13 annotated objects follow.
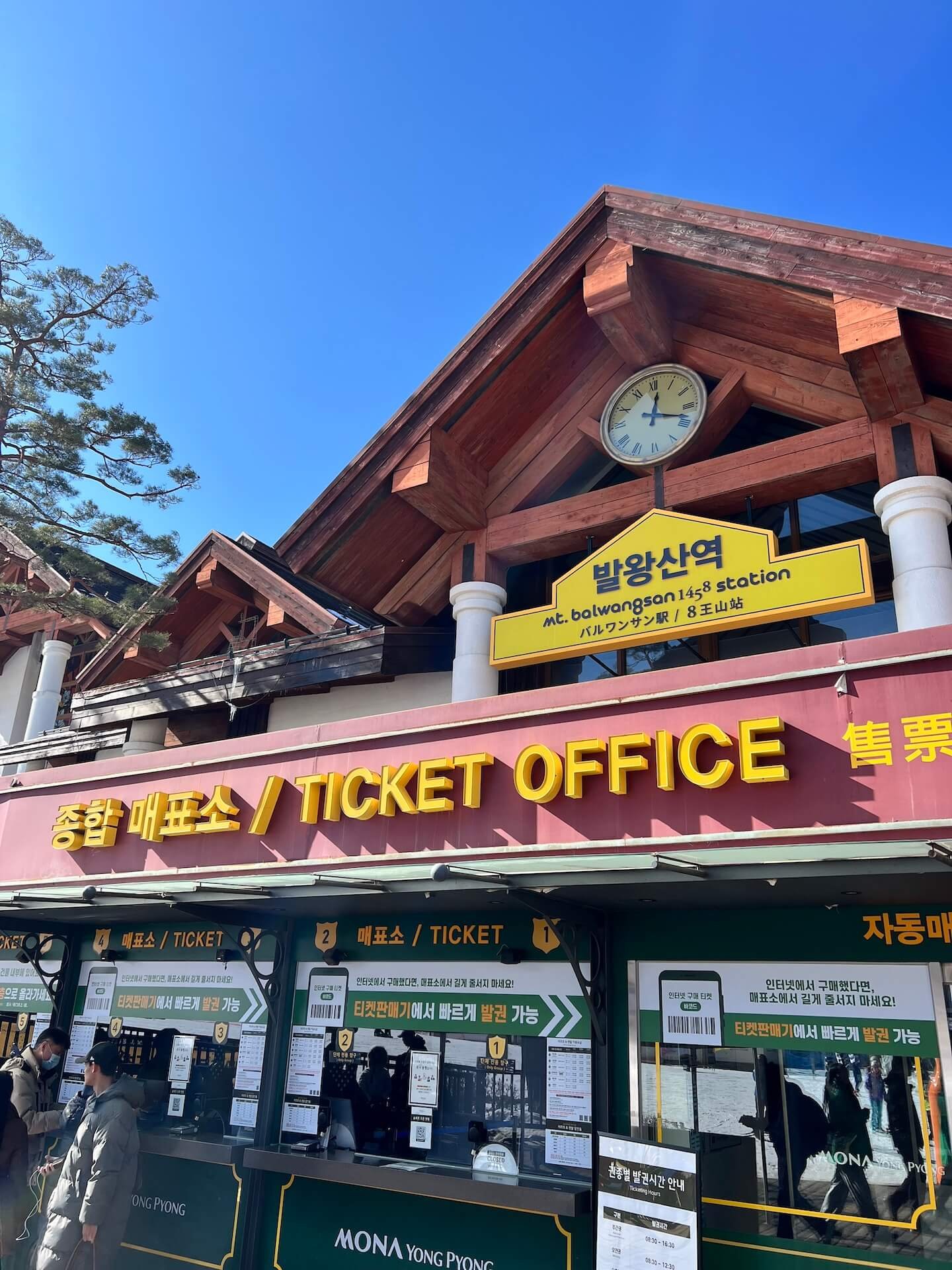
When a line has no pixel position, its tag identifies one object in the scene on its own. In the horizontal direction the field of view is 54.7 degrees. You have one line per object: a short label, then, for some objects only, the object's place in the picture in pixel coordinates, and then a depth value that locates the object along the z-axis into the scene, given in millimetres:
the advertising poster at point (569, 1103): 6871
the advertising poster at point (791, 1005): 6012
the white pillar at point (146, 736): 12648
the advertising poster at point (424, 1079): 7785
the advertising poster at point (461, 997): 7363
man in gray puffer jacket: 6383
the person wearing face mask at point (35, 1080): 7973
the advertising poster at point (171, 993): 9227
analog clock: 8961
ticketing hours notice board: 5531
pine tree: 12820
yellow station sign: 7320
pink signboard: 5723
